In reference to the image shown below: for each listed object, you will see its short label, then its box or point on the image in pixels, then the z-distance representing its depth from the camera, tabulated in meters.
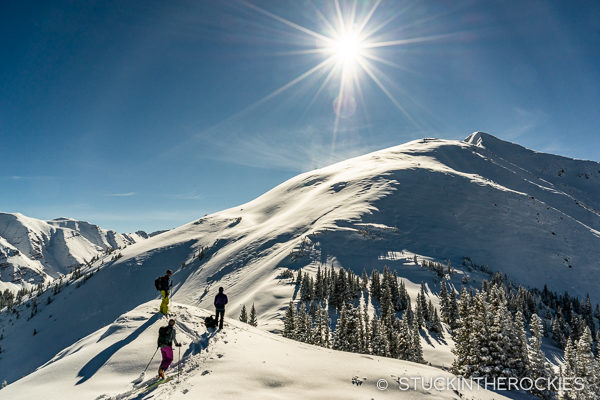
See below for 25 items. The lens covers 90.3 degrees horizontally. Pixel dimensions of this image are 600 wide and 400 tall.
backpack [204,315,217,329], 19.70
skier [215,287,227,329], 19.77
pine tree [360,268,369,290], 91.06
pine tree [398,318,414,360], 42.34
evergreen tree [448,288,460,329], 76.04
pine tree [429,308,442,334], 69.93
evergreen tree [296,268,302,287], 88.94
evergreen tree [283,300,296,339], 48.11
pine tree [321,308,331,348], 46.30
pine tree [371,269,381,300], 84.99
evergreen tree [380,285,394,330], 52.31
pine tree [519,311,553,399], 20.30
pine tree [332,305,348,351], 41.82
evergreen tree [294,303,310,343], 45.72
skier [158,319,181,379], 13.25
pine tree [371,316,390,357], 41.00
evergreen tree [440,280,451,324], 78.56
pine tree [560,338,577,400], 31.88
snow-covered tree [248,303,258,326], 56.29
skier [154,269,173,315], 18.56
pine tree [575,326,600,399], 31.11
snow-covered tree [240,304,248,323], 58.75
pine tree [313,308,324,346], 44.34
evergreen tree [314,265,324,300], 79.38
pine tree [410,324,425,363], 42.63
